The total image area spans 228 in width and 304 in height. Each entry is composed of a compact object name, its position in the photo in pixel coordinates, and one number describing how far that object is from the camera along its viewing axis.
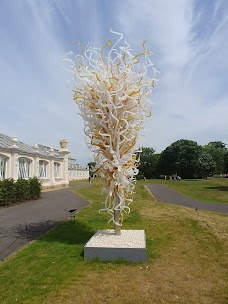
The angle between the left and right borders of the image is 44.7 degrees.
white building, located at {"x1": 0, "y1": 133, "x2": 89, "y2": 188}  21.58
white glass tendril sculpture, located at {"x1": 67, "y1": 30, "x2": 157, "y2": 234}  7.74
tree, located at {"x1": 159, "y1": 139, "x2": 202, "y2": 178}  60.78
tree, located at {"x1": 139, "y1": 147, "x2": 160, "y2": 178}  72.06
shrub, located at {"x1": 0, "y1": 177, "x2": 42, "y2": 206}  16.82
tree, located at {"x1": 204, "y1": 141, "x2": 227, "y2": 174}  74.19
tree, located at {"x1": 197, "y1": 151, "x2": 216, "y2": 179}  59.69
